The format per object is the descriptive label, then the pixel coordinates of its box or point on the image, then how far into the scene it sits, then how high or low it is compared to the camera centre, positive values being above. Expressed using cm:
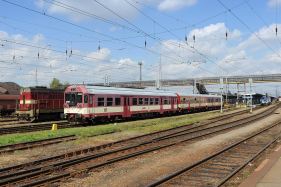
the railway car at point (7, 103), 3327 -52
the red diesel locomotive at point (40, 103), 2509 -43
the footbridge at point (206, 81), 7981 +653
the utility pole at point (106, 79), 3969 +315
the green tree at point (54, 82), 10212 +698
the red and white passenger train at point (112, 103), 2164 -44
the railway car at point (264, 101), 7316 -77
